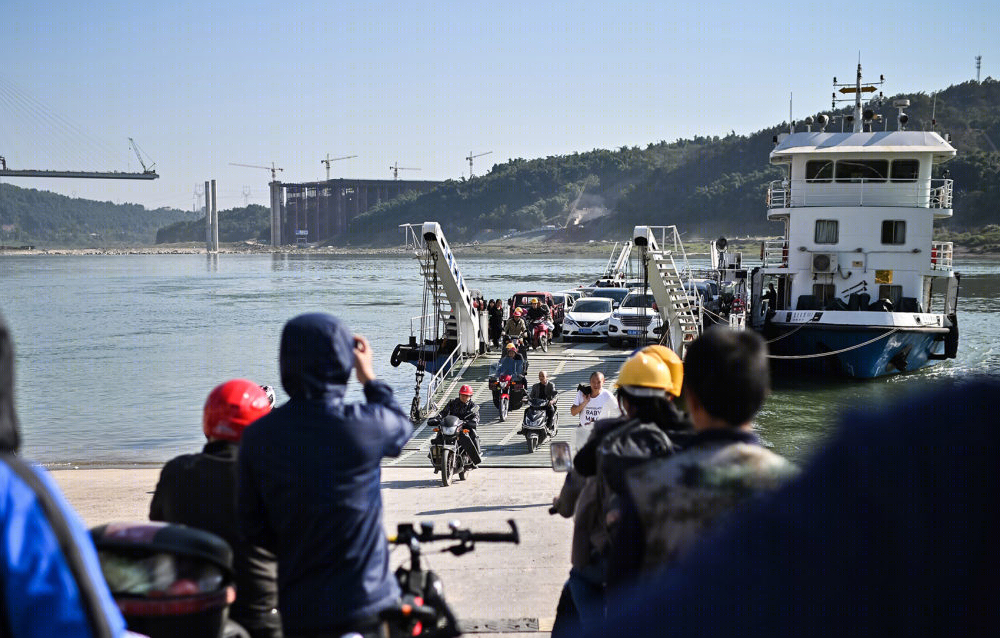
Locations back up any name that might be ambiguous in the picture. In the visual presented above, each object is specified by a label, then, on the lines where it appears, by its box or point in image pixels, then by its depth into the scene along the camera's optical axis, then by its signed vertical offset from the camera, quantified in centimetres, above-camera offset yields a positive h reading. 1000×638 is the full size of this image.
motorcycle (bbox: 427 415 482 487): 1182 -262
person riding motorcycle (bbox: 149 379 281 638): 347 -94
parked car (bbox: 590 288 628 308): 3416 -212
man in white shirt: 970 -169
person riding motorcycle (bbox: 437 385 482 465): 1366 -244
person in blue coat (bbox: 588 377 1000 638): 123 -39
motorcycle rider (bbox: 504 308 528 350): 2423 -235
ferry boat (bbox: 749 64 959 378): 2594 -65
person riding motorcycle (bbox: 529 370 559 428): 1557 -254
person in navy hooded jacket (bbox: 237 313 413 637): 317 -81
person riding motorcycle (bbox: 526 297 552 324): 2686 -220
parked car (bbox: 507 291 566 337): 3045 -223
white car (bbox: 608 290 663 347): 2598 -246
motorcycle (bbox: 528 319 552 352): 2475 -258
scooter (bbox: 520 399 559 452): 1476 -286
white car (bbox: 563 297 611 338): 2825 -254
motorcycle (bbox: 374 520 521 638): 323 -125
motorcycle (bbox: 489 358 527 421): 1736 -279
